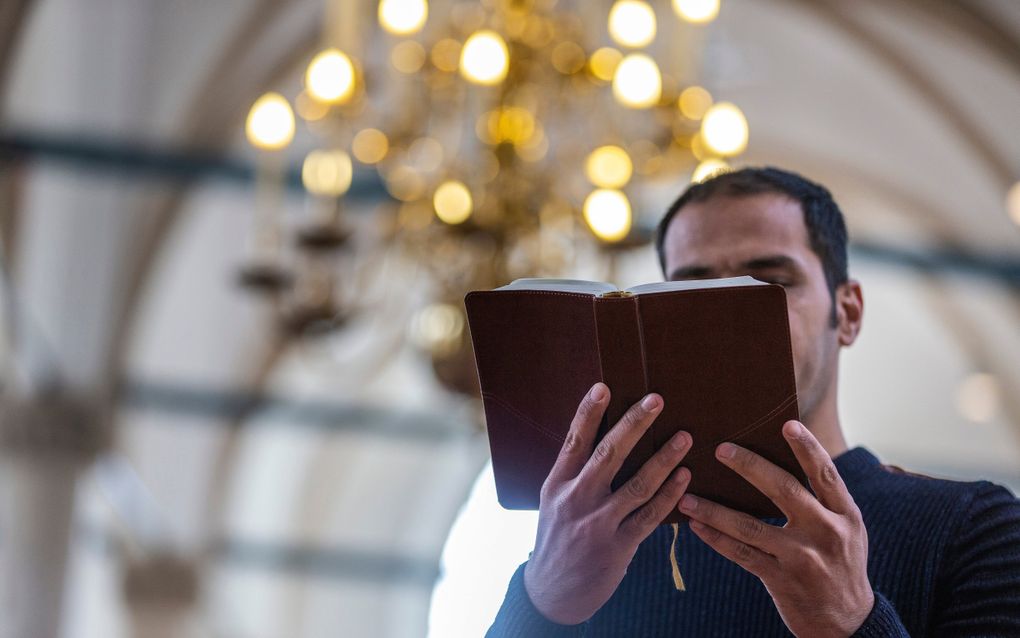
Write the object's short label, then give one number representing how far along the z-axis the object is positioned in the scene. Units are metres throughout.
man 2.22
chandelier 5.20
